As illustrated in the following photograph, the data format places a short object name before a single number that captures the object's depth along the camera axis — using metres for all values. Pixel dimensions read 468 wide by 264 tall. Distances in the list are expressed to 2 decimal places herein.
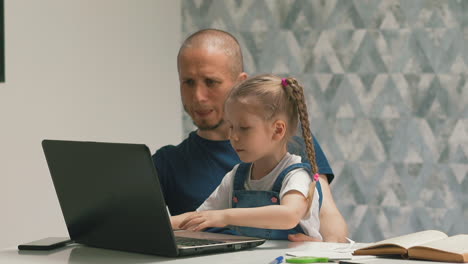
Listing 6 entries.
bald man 3.10
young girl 2.70
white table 2.45
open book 2.38
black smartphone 2.57
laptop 2.43
